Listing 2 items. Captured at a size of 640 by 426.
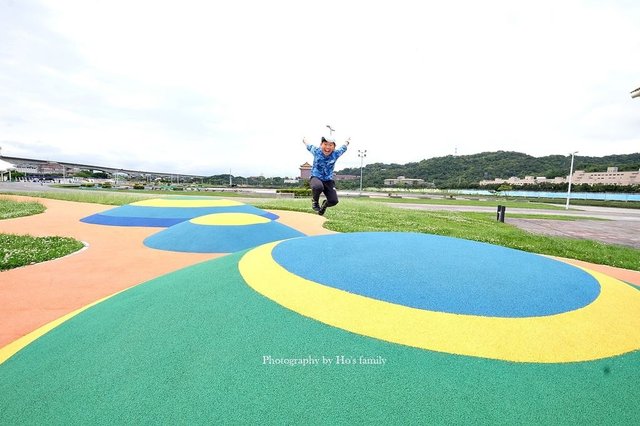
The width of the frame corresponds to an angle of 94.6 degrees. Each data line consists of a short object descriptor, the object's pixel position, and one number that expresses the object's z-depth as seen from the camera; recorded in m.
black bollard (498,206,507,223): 23.30
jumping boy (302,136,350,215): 8.03
